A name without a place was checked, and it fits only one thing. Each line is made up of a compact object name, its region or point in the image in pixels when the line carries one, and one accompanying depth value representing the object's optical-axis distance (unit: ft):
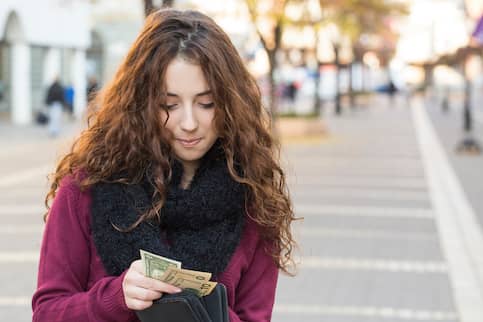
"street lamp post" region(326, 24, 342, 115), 149.28
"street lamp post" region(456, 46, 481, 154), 75.97
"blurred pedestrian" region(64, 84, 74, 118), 113.04
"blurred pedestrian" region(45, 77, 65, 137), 85.30
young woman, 7.59
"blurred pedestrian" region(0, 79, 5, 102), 112.06
